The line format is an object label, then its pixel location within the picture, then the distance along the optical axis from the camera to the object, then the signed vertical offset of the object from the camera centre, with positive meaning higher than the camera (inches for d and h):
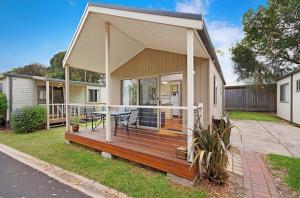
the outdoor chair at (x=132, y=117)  239.1 -24.0
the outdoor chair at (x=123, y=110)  285.1 -18.1
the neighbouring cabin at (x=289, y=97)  384.2 +2.9
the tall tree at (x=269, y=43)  510.3 +175.3
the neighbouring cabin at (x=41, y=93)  394.9 +16.4
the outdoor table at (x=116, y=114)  250.5 -20.9
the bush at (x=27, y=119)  342.0 -38.0
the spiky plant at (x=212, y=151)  130.3 -37.3
